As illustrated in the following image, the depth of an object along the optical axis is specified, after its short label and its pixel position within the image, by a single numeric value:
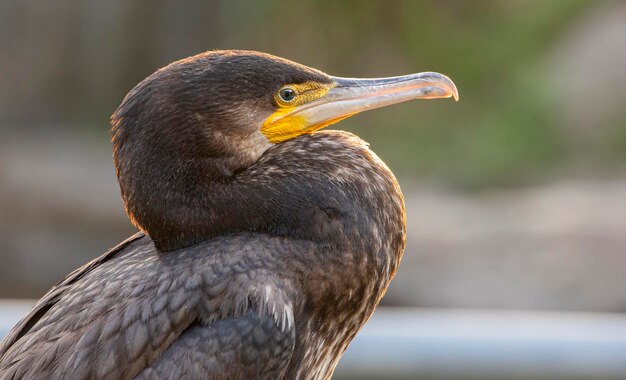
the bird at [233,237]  5.53
